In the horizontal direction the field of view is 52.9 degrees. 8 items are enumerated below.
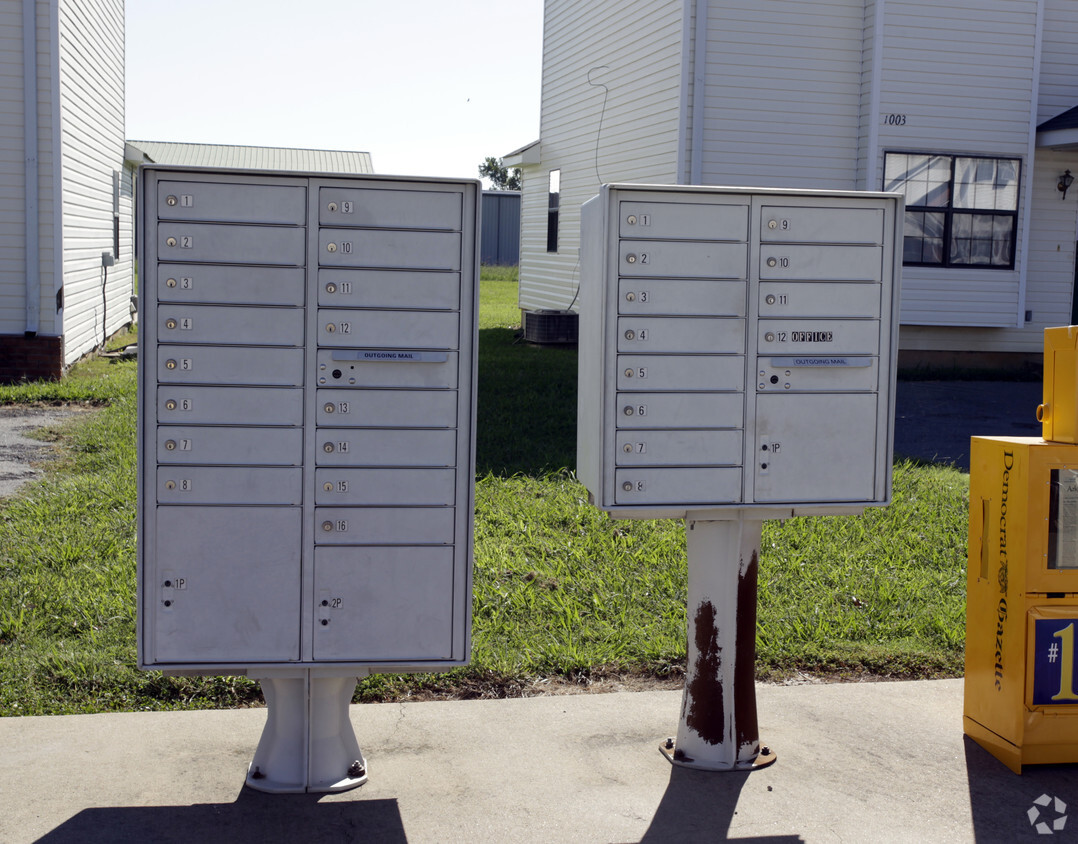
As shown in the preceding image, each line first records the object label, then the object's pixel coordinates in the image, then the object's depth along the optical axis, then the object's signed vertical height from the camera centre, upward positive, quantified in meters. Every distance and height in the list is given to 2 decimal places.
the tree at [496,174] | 81.44 +12.33
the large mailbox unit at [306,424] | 3.33 -0.31
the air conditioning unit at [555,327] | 17.31 +0.09
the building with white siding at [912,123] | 13.63 +2.84
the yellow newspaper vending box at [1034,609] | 3.82 -0.94
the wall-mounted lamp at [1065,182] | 15.14 +2.28
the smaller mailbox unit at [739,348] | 3.65 -0.04
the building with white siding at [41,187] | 11.73 +1.48
